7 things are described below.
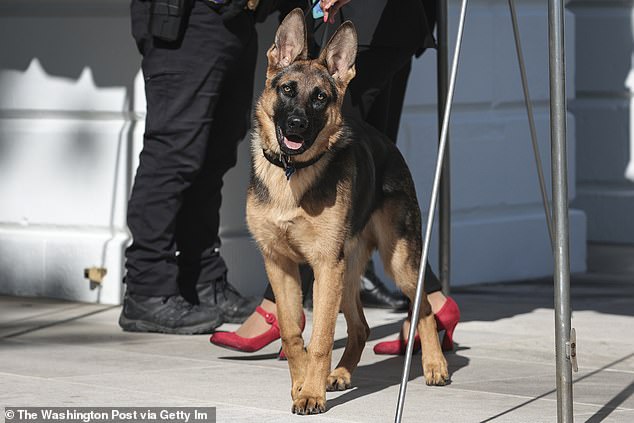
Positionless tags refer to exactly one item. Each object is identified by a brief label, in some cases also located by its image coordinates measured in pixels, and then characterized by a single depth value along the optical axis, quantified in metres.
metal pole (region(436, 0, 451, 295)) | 13.04
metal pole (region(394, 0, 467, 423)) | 8.91
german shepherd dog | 10.07
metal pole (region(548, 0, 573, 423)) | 8.67
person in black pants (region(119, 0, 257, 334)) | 12.94
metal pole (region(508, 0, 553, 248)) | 10.95
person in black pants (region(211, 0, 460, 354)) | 12.11
